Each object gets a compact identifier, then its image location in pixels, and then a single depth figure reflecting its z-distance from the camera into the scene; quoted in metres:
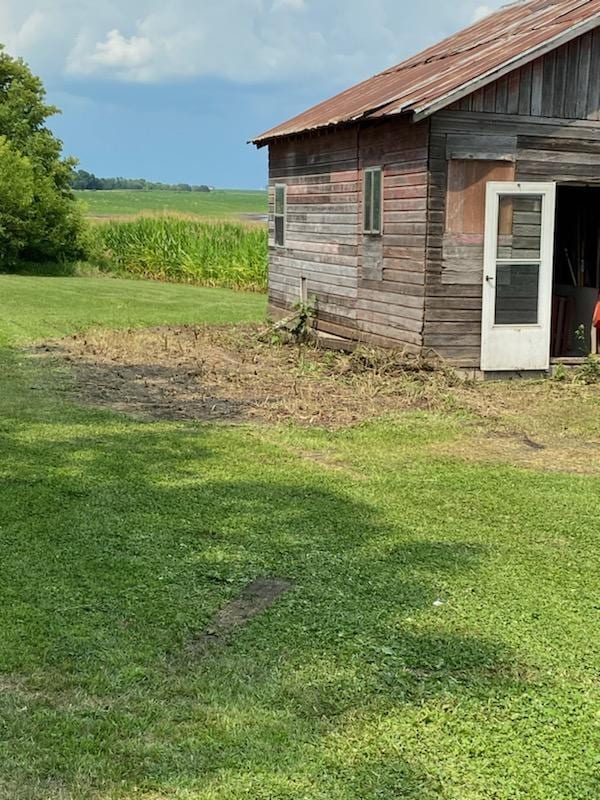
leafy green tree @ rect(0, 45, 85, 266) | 25.80
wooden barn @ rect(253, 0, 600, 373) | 10.12
